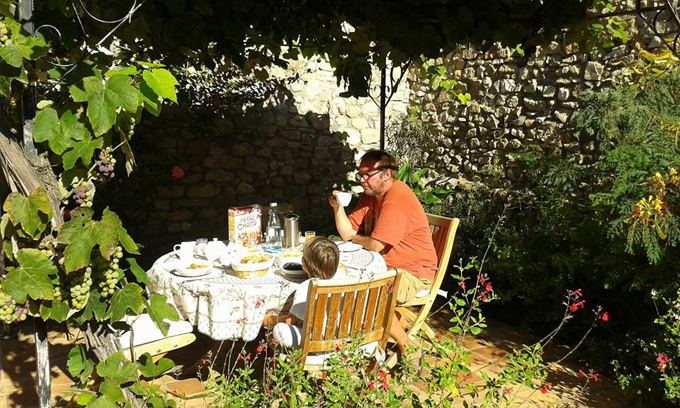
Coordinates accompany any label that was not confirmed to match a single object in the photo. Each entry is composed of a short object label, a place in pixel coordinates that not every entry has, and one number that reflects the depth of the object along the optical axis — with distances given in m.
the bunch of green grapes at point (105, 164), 1.78
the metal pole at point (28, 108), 1.72
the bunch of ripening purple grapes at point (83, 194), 1.77
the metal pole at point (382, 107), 5.04
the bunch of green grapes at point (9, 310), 1.65
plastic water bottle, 3.72
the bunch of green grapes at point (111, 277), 1.81
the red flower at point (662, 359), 2.63
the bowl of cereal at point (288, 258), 3.21
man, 3.46
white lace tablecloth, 2.84
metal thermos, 3.58
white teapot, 3.15
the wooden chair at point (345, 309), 2.42
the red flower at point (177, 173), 5.77
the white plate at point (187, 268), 2.96
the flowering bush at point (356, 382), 1.82
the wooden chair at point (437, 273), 3.27
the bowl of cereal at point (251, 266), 2.96
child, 2.71
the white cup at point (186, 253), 3.15
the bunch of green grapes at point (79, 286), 1.74
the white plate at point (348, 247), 3.56
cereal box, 3.50
